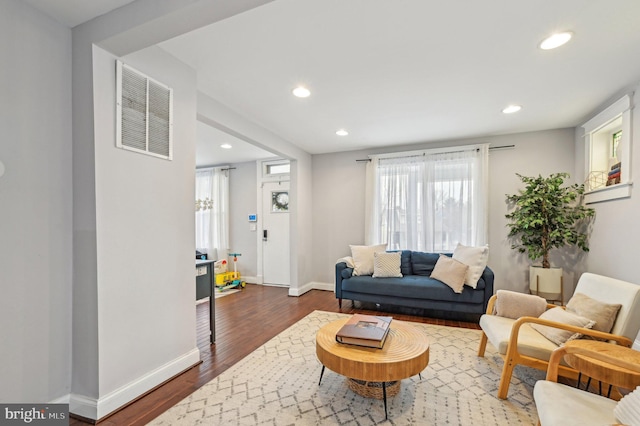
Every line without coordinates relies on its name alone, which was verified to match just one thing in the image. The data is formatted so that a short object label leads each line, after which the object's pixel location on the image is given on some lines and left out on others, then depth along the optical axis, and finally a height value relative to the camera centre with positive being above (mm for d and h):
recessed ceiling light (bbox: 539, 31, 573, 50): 1978 +1216
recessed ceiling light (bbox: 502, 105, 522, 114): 3250 +1183
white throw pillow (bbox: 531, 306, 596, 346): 1938 -824
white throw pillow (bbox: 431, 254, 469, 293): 3578 -813
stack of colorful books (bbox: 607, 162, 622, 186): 3060 +397
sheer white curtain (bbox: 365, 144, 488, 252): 4355 +185
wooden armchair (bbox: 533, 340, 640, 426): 1215 -894
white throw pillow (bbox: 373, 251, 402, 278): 4070 -791
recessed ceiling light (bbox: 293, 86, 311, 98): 2812 +1196
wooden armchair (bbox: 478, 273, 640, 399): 1831 -829
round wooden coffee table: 1768 -962
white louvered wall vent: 1961 +708
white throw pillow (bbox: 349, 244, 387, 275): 4207 -711
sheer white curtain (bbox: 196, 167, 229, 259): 6273 -46
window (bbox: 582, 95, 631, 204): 2838 +671
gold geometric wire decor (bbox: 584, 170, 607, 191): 3405 +376
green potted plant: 3645 -154
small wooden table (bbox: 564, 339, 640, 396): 1464 -817
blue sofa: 3559 -1047
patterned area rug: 1810 -1334
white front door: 5785 -471
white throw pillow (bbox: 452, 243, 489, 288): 3574 -660
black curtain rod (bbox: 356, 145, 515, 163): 4237 +957
